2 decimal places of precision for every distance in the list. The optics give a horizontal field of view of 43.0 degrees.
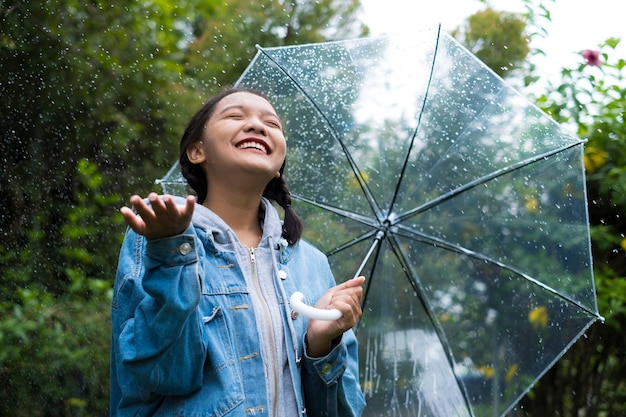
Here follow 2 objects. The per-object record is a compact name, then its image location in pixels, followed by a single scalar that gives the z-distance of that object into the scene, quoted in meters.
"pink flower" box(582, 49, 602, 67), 3.72
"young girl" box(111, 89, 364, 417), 1.35
